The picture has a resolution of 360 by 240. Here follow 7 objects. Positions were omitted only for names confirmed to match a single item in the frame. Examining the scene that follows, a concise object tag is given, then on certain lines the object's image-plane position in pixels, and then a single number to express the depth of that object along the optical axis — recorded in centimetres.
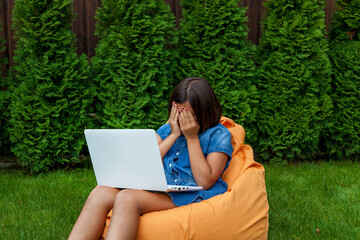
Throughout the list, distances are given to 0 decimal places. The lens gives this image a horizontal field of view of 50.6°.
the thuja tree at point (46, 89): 423
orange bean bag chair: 215
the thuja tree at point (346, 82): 484
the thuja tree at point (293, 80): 457
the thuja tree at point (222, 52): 448
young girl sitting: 212
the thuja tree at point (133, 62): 429
